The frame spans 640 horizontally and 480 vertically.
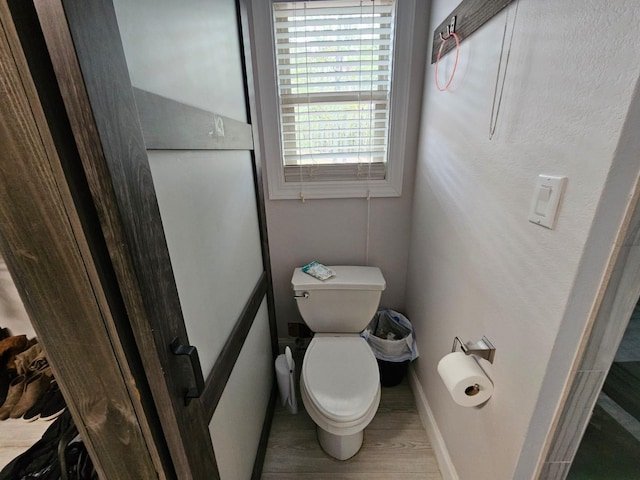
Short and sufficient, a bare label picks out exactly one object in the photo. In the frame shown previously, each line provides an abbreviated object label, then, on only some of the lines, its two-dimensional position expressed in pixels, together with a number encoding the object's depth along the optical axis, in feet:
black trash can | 5.34
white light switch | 1.99
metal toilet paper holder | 2.89
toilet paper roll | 2.85
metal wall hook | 3.56
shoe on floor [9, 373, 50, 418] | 3.73
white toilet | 3.83
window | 4.65
